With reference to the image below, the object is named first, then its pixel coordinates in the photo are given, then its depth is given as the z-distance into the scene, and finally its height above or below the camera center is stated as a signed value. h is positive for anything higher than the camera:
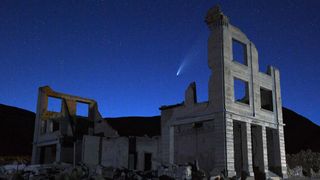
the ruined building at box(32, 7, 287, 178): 15.75 +0.57
